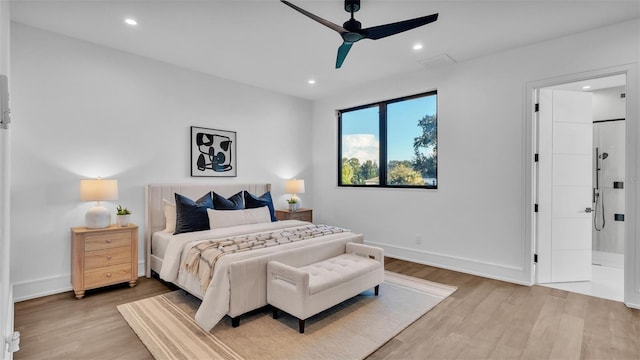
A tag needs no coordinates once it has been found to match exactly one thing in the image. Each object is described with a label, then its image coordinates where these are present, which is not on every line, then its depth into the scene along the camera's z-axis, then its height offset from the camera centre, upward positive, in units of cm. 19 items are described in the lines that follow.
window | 469 +60
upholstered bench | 251 -92
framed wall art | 450 +40
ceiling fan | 250 +127
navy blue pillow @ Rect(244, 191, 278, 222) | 458 -35
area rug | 225 -125
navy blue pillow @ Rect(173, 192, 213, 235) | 370 -45
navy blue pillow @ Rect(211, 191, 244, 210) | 418 -33
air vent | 401 +158
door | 378 -8
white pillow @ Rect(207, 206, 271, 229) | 390 -51
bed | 258 -71
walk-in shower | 444 +5
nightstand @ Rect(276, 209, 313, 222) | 529 -62
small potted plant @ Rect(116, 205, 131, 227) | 355 -44
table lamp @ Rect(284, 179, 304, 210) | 545 -16
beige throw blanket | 278 -67
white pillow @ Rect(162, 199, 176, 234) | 388 -47
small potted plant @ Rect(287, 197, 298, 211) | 544 -44
